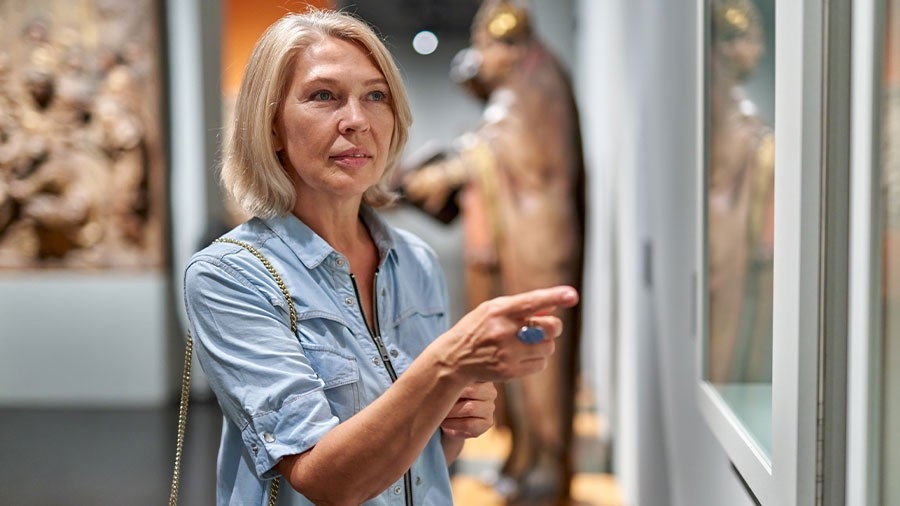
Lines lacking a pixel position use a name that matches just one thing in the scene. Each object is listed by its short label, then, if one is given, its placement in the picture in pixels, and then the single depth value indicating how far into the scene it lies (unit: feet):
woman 3.20
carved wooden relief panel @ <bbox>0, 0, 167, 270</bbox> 16.98
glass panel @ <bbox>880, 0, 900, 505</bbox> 2.77
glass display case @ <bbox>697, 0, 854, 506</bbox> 3.24
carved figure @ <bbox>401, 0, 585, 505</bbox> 11.30
